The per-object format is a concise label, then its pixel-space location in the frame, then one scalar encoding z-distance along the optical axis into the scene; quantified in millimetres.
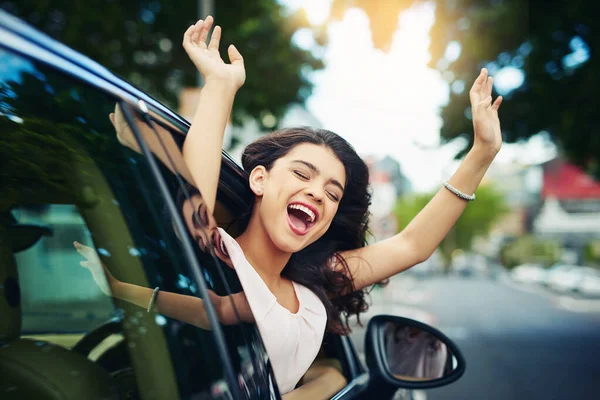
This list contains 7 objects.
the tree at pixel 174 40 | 9516
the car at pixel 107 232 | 1142
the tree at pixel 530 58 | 9875
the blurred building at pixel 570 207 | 62250
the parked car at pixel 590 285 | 35094
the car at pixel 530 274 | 50047
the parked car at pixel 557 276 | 40219
